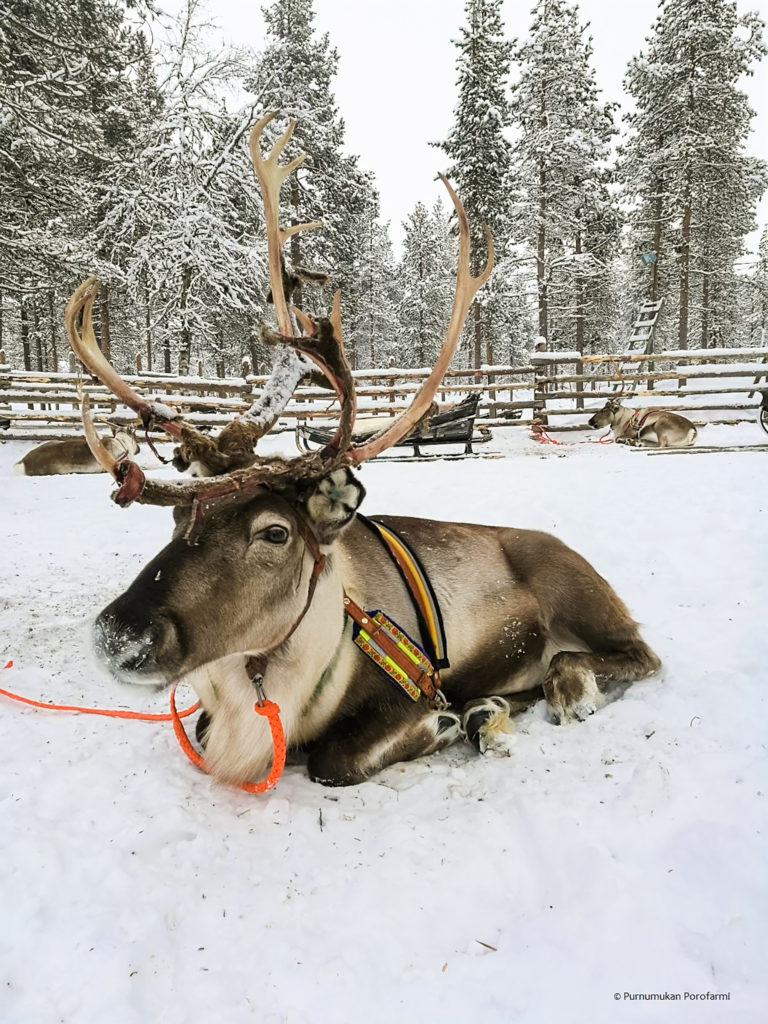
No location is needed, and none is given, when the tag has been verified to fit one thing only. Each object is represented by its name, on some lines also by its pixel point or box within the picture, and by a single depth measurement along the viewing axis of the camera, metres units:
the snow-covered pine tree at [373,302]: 31.17
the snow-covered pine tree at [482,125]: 19.28
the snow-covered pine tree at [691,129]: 19.02
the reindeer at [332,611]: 1.91
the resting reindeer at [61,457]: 10.44
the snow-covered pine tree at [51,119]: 7.64
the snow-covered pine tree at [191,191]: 14.28
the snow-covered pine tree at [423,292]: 33.44
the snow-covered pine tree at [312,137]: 16.50
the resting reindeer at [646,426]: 13.11
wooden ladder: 20.81
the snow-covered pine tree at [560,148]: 19.42
